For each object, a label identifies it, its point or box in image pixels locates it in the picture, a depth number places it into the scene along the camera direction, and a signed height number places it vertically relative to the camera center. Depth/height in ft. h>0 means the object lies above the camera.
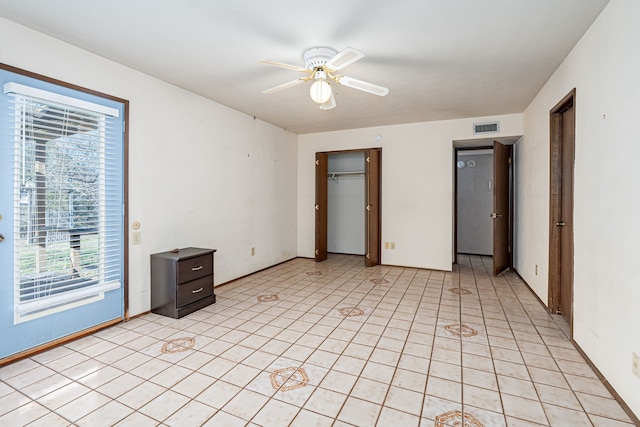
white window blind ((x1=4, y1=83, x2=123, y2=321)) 7.62 +0.26
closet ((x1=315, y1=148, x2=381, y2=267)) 19.33 +0.53
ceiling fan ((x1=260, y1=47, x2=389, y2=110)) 8.52 +3.91
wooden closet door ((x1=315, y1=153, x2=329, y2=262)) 19.24 +0.52
